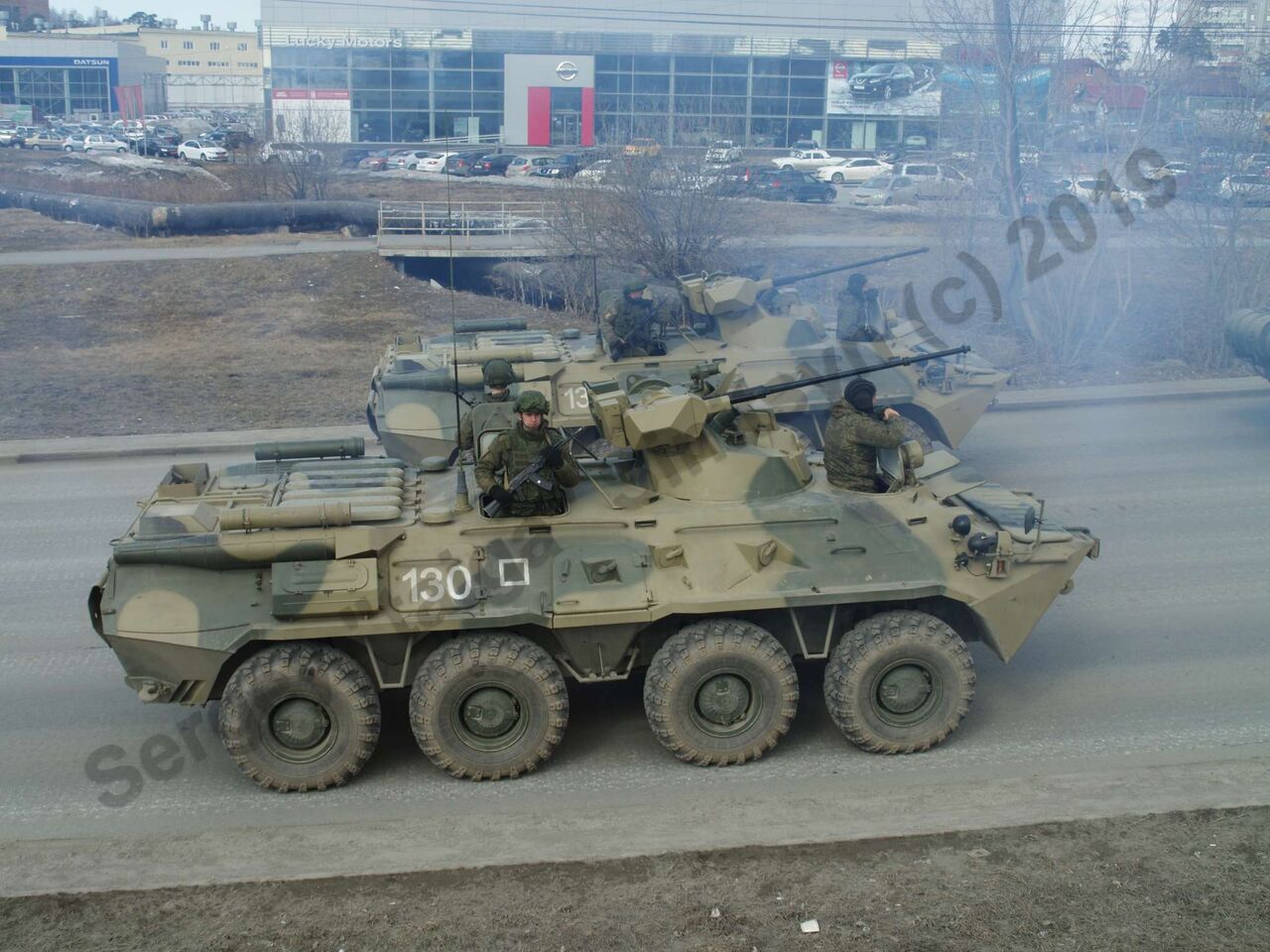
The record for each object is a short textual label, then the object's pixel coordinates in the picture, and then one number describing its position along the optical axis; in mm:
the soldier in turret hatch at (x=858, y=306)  16062
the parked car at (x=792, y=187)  39281
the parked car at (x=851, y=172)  45875
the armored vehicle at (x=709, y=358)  14492
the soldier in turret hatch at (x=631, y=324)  14742
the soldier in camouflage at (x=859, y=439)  9523
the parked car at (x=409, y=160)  48875
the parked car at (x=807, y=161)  46553
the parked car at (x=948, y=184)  23644
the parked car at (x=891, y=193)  39594
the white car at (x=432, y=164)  48381
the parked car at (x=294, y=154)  36812
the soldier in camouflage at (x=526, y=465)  8945
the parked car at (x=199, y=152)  54406
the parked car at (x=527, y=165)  45719
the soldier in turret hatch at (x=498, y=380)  11609
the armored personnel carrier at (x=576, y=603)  8617
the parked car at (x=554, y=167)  43262
